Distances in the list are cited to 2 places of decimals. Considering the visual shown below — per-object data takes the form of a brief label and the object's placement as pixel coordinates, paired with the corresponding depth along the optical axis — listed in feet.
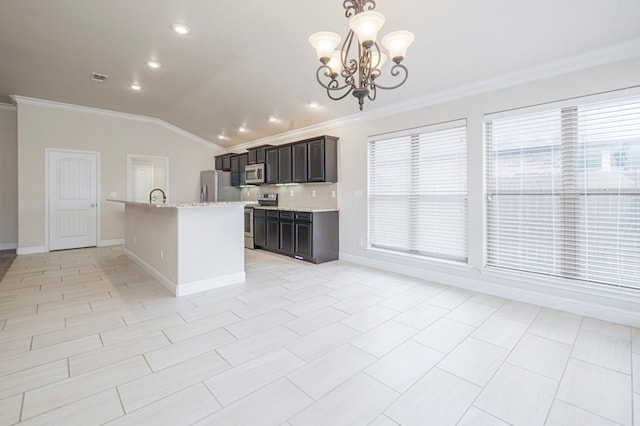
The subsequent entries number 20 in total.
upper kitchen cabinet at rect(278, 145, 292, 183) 19.37
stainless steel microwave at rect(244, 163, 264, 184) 21.49
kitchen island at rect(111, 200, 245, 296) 11.34
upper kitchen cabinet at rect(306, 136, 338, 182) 17.12
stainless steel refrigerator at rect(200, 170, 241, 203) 24.31
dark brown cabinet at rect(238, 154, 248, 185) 23.62
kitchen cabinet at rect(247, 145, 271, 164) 21.49
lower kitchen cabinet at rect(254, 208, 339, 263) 16.60
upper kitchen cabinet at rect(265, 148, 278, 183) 20.48
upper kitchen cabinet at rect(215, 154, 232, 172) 25.48
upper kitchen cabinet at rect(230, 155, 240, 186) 24.50
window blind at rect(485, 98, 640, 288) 9.03
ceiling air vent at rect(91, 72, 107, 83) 15.15
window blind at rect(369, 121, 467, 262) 12.78
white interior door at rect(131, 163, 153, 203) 24.40
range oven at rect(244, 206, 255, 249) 21.40
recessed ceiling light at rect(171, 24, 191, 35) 10.68
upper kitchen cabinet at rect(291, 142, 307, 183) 18.28
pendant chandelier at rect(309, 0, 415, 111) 6.17
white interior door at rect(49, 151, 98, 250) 19.83
